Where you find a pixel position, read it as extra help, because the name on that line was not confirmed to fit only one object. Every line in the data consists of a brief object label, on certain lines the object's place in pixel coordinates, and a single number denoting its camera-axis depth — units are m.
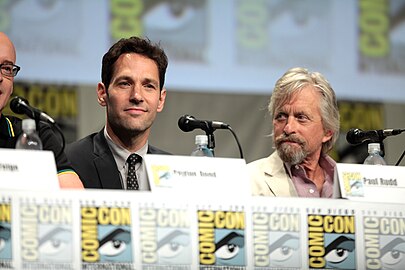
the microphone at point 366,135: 6.78
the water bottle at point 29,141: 5.80
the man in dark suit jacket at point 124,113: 6.97
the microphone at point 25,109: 5.66
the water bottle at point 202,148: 6.19
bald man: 6.00
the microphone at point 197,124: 6.49
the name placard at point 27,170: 5.16
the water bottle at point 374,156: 6.66
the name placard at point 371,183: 5.87
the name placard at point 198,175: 5.51
